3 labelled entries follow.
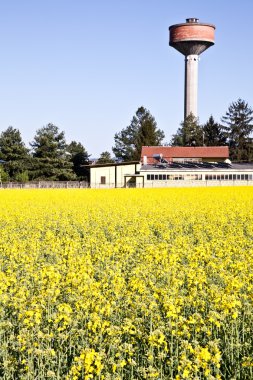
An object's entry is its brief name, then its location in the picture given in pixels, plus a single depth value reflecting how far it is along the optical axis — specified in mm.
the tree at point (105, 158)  108688
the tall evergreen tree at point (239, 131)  111494
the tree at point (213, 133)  115875
